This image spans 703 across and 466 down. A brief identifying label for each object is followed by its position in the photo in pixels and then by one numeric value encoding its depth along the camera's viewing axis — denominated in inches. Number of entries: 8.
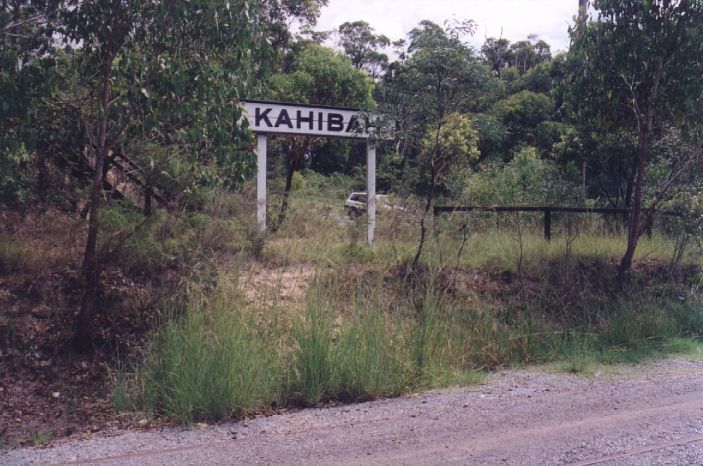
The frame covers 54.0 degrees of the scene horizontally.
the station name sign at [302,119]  473.1
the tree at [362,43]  1492.4
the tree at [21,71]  293.0
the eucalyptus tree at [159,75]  305.0
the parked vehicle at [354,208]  481.1
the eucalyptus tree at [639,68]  426.0
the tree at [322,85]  755.4
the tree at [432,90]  410.0
